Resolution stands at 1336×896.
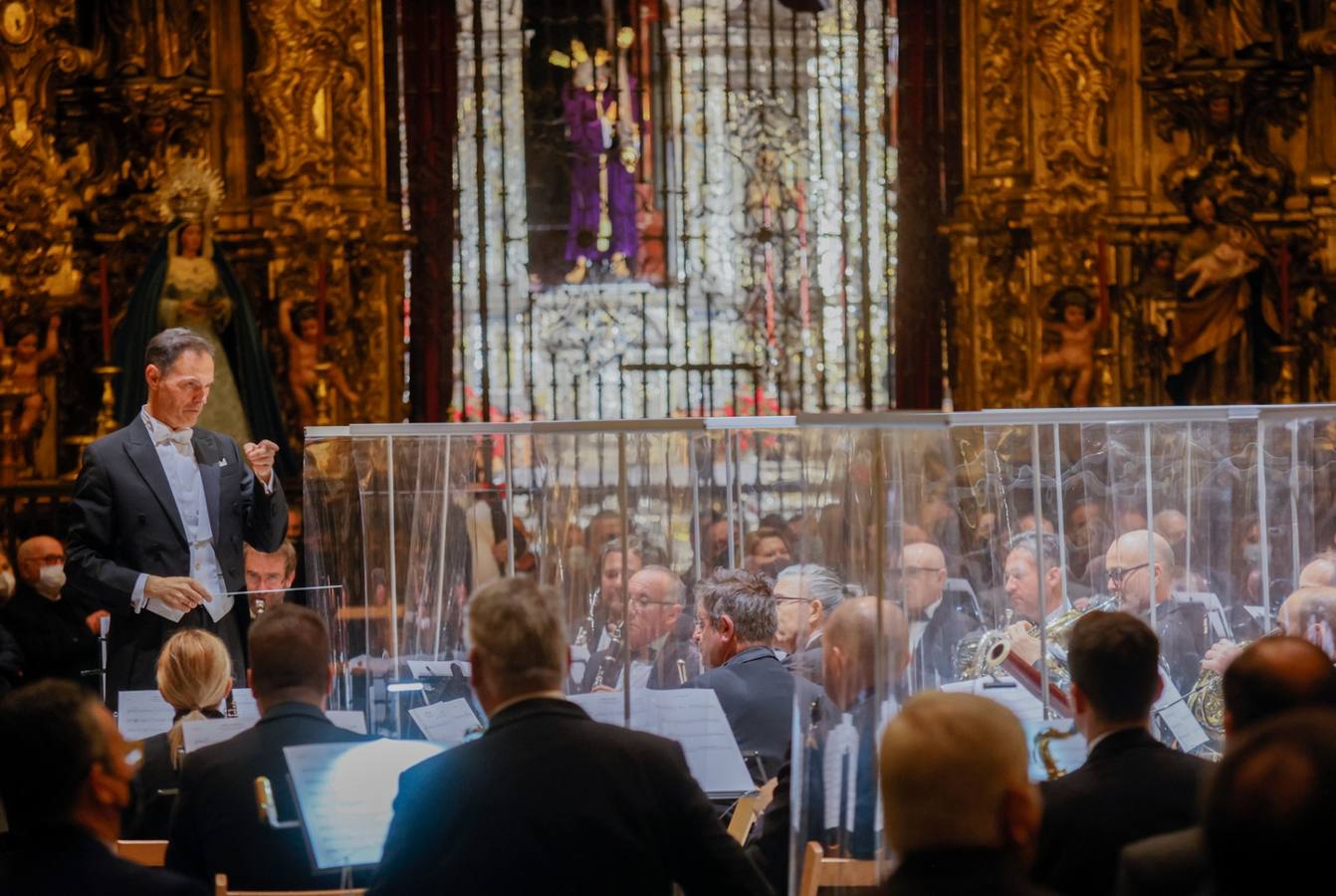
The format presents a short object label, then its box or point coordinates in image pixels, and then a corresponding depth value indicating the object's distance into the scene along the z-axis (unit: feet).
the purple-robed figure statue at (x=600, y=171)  69.46
